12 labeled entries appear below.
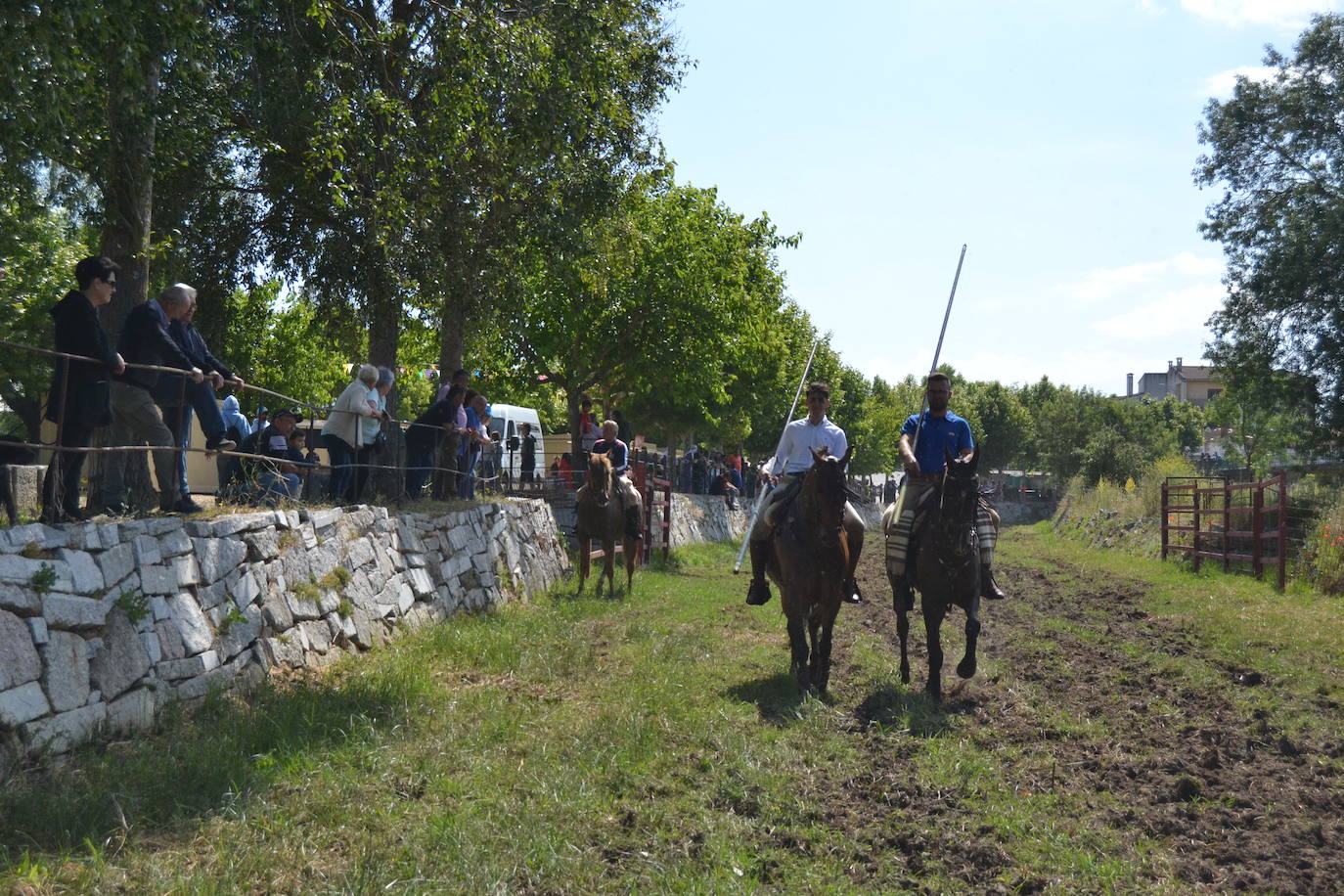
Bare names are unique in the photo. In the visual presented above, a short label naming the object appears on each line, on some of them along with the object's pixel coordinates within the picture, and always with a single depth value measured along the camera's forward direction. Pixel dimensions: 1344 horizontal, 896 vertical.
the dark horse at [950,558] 8.63
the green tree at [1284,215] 29.28
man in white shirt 9.54
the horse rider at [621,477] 16.80
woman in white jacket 11.55
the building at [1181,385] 126.12
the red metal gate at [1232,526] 17.45
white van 31.56
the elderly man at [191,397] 8.34
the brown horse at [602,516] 16.47
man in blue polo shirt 9.23
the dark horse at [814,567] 8.92
